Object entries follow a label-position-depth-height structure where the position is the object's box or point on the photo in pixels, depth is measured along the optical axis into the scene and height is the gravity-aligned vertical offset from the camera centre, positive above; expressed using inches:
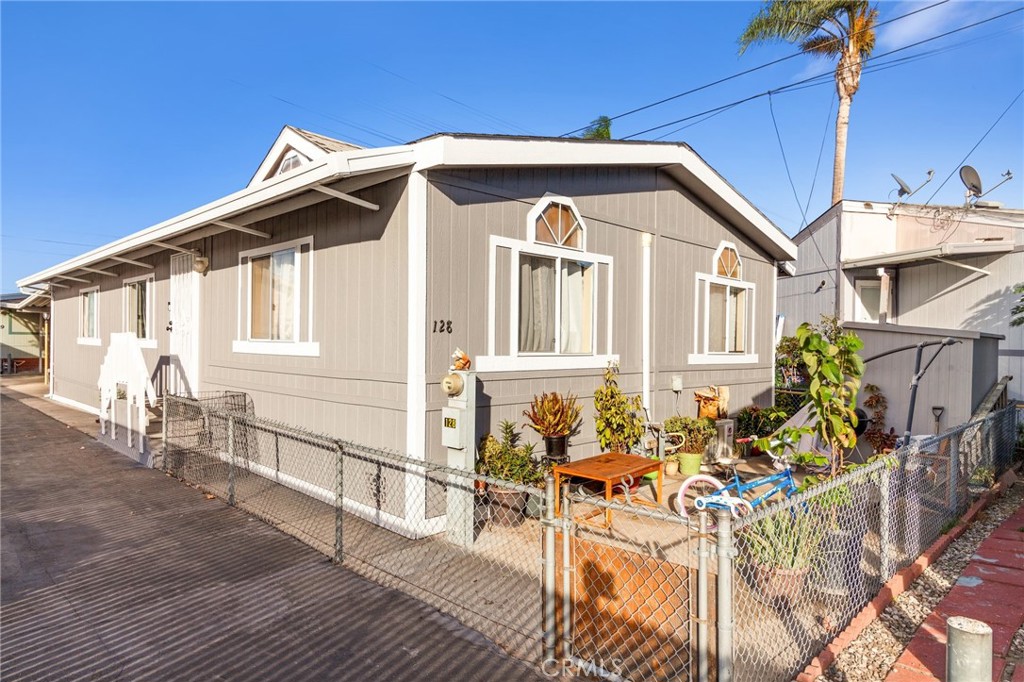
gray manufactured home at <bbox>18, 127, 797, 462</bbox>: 199.5 +23.1
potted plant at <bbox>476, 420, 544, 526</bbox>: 201.2 -49.8
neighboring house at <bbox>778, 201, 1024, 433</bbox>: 389.7 +49.3
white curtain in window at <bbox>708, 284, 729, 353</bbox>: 351.6 +10.1
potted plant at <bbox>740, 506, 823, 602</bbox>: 129.0 -49.8
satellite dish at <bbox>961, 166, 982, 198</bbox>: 428.5 +117.8
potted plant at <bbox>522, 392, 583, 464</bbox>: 222.2 -35.0
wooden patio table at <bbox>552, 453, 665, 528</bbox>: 192.1 -49.3
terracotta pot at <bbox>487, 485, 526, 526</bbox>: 202.5 -62.5
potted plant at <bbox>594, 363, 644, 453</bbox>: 262.2 -38.6
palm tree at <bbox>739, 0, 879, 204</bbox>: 620.7 +341.3
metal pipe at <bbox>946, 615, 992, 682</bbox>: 78.8 -43.7
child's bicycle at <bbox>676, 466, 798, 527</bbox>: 177.6 -53.7
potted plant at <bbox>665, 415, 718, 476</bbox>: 287.0 -54.4
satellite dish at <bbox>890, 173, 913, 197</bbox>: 470.0 +123.6
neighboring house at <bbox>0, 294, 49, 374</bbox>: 926.4 -27.8
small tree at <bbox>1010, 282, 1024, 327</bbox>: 361.4 +16.5
